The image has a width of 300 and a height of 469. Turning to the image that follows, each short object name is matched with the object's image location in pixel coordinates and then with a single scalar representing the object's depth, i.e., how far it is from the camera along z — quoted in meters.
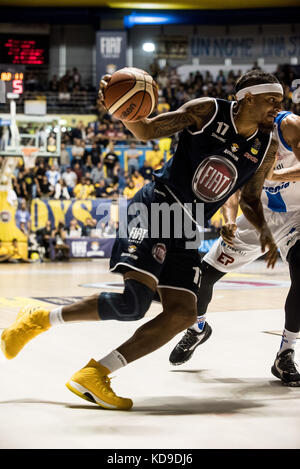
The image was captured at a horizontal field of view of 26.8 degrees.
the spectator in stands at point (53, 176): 16.98
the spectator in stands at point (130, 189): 16.15
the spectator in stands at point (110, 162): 17.86
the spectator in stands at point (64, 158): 18.53
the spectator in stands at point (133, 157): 18.00
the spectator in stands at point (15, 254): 15.20
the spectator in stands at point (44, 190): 16.45
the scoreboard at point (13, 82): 17.56
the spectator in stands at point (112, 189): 16.56
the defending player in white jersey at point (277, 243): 3.74
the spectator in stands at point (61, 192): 16.53
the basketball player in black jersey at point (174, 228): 3.14
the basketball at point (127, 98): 3.07
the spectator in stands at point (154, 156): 17.78
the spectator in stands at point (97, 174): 17.62
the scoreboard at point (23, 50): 24.34
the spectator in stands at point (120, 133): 19.36
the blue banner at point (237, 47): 25.58
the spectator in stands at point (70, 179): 17.42
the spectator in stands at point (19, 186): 16.09
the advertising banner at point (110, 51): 23.27
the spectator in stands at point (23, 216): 15.31
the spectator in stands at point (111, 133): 19.37
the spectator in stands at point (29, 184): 16.30
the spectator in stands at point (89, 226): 15.88
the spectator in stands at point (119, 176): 17.43
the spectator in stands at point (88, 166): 18.20
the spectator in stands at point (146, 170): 17.45
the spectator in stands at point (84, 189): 16.77
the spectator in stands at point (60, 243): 15.45
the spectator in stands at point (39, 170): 16.55
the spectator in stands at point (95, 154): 18.26
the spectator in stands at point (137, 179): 16.52
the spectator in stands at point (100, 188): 16.92
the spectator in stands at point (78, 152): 18.45
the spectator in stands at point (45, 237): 15.40
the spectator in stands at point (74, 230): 15.66
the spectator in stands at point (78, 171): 17.78
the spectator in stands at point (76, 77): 23.29
